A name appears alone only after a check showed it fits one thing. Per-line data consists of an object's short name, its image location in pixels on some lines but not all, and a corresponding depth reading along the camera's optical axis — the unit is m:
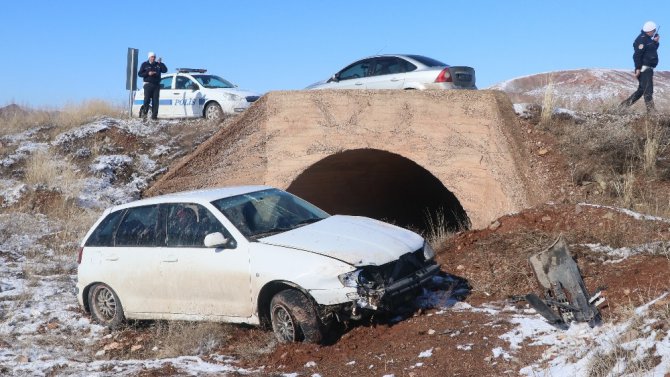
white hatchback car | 6.85
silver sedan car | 14.06
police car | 18.59
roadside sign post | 18.00
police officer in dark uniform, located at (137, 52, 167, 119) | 17.22
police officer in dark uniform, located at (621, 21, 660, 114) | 13.05
